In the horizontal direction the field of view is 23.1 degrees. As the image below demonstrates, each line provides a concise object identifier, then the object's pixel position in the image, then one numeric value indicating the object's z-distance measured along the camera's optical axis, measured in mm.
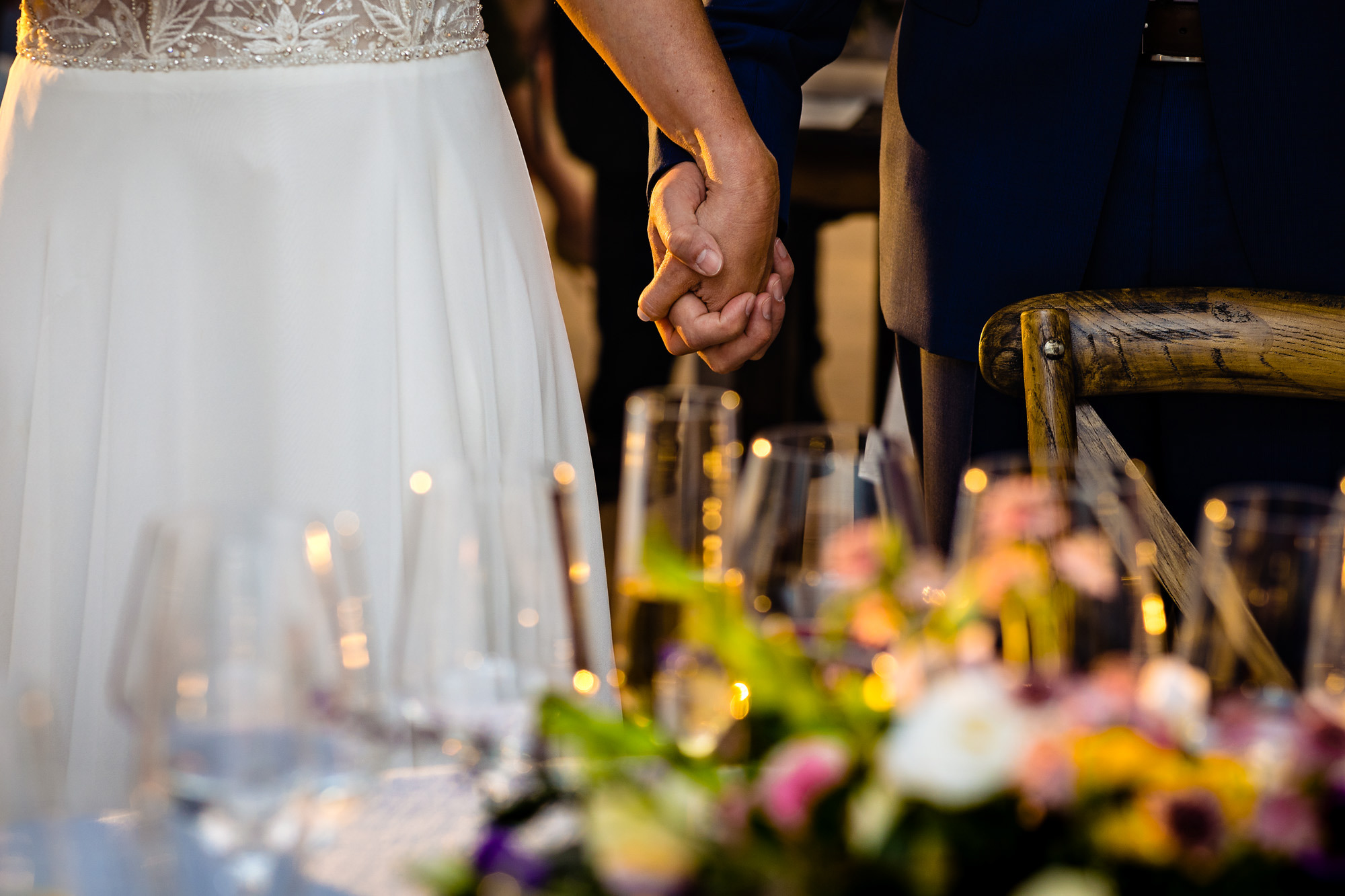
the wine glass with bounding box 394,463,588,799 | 1348
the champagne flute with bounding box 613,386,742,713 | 1594
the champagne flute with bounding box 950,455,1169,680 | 1304
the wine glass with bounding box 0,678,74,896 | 1084
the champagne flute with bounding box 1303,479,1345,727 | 1346
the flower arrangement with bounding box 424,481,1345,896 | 912
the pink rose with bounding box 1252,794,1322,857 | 962
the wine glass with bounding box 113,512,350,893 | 1182
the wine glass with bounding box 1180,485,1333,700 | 1331
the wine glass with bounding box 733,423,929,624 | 1445
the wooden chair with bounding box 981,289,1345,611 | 1928
